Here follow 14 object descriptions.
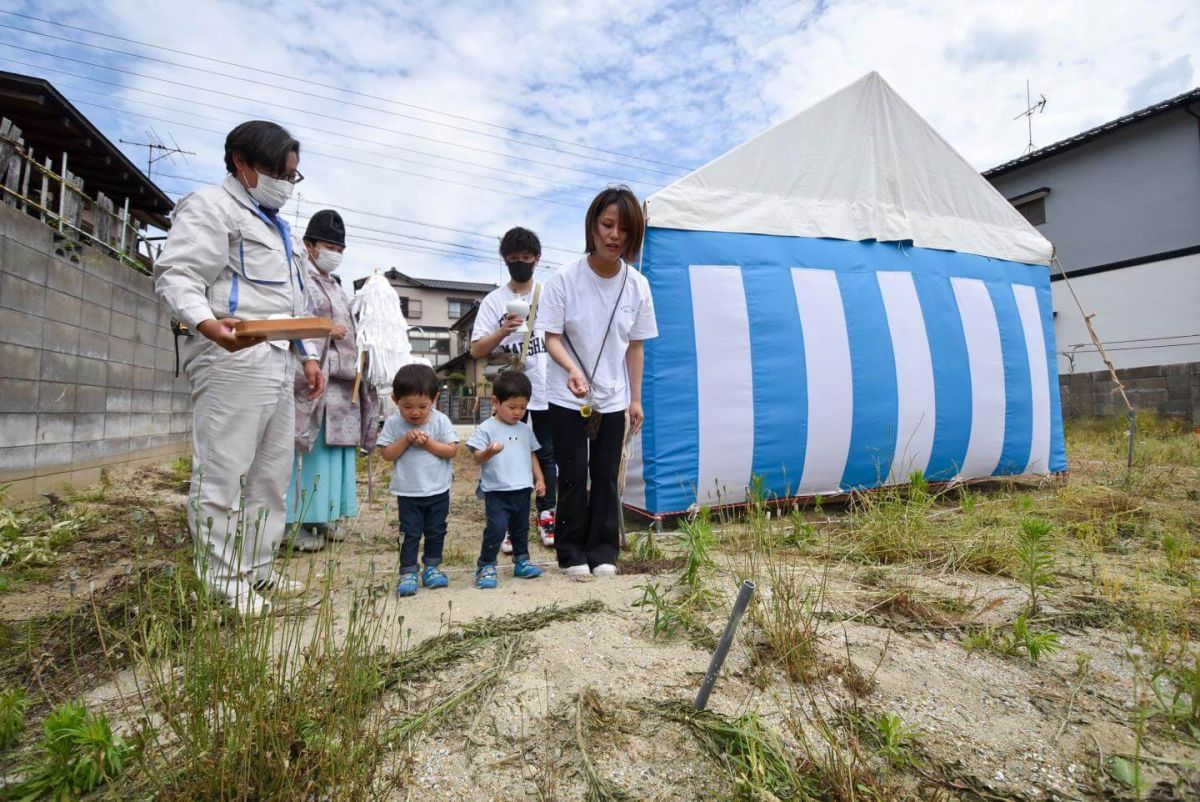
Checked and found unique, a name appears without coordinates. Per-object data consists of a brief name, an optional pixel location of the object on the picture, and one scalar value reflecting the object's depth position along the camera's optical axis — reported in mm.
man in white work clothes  2004
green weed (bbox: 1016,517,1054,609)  1996
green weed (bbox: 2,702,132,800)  1122
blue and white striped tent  3650
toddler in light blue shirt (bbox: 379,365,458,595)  2453
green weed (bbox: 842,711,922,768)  1237
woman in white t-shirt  2607
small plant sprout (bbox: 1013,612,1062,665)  1666
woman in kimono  3189
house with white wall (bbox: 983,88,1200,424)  8898
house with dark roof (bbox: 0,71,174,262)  4332
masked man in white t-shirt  3205
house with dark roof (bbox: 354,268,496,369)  31906
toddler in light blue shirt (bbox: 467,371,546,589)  2543
